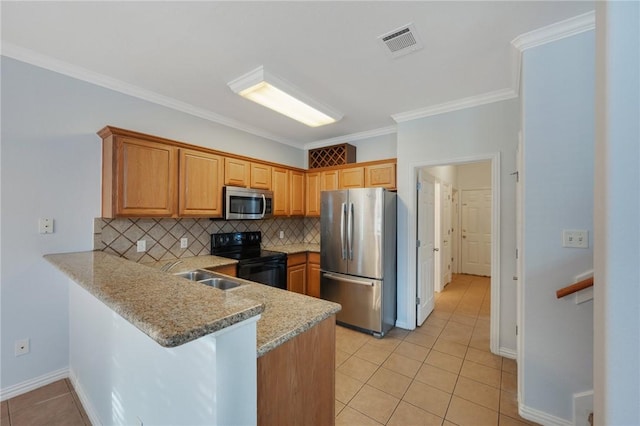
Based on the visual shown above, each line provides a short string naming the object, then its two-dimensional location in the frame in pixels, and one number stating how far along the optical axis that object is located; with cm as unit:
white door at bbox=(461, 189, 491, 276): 583
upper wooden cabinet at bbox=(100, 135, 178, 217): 218
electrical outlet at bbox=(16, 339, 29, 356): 198
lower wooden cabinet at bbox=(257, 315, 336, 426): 99
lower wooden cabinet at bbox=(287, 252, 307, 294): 351
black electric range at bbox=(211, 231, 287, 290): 295
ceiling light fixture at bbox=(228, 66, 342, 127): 224
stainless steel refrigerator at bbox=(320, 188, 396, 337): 297
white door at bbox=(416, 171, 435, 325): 321
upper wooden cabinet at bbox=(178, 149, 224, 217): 261
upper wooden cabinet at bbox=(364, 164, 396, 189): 335
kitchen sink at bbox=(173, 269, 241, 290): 185
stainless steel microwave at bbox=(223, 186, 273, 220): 297
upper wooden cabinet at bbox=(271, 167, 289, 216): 363
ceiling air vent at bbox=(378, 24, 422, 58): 172
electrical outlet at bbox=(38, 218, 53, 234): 206
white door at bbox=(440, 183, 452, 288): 482
